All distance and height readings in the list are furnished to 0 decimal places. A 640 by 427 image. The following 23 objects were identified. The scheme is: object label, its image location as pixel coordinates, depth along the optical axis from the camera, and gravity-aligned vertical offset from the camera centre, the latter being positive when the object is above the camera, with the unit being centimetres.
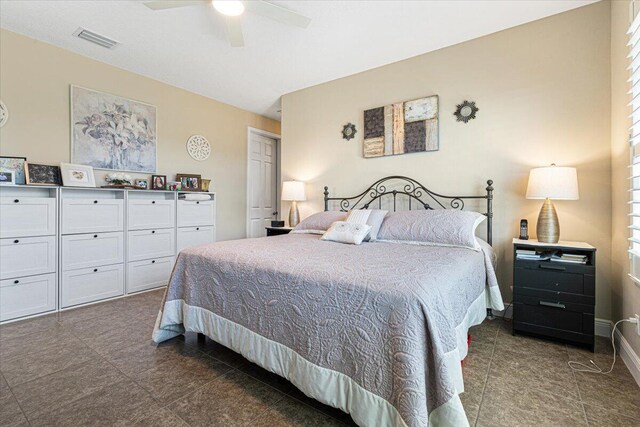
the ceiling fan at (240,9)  205 +149
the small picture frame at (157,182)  365 +37
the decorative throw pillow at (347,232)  242 -17
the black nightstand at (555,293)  199 -57
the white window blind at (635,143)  165 +44
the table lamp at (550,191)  213 +18
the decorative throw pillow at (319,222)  305 -11
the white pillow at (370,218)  260 -5
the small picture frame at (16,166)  259 +40
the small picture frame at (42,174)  273 +35
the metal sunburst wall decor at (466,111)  282 +102
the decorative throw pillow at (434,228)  221 -12
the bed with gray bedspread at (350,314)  106 -50
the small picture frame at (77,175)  289 +36
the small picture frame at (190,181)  390 +42
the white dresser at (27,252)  248 -38
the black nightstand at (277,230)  384 -25
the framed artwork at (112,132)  312 +92
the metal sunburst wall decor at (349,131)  362 +103
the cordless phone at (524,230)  243 -14
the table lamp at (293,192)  387 +27
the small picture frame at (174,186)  376 +33
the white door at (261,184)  498 +50
